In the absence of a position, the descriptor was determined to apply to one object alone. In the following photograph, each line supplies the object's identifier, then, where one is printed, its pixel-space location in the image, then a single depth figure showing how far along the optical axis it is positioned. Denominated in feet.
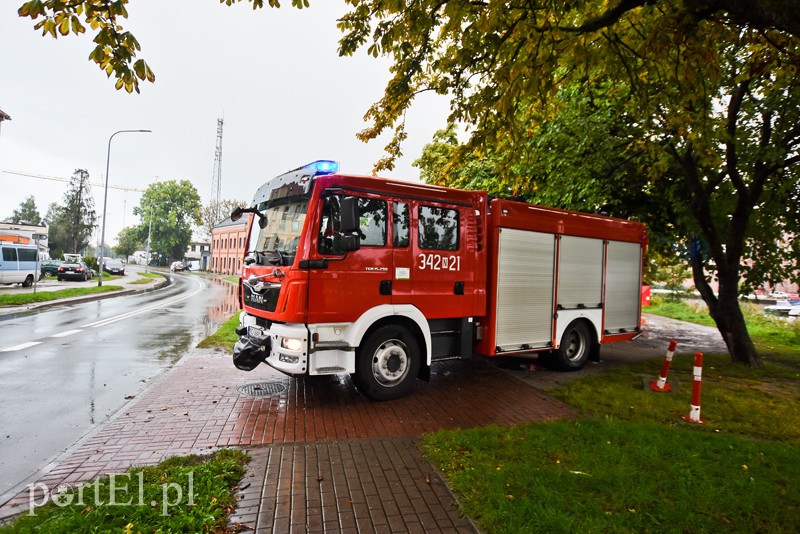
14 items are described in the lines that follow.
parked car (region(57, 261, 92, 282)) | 101.80
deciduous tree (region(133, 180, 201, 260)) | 287.28
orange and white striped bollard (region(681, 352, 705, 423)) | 17.70
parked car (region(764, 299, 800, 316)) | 84.06
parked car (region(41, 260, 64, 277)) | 115.22
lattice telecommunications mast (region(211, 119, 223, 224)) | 239.50
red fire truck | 17.48
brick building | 229.86
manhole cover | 19.97
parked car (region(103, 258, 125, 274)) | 146.10
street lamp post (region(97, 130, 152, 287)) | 81.83
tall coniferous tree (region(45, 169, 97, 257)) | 228.63
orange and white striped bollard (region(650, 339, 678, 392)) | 22.07
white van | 73.31
